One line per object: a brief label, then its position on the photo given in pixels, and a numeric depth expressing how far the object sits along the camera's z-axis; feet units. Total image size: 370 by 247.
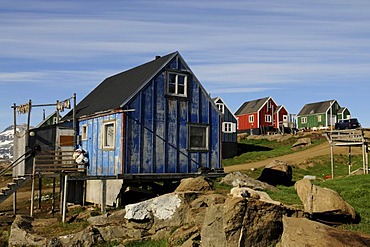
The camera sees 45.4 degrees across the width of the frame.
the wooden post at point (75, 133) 87.76
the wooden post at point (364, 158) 105.81
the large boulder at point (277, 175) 91.45
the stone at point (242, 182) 71.87
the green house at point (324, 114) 247.09
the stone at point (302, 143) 174.70
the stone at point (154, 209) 54.13
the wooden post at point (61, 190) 83.29
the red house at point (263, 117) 235.81
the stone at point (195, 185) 63.41
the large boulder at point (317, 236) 29.73
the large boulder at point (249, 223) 38.88
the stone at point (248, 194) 46.10
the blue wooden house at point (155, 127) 74.79
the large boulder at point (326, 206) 44.21
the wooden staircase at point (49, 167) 76.13
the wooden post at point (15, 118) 87.68
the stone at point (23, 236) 56.18
